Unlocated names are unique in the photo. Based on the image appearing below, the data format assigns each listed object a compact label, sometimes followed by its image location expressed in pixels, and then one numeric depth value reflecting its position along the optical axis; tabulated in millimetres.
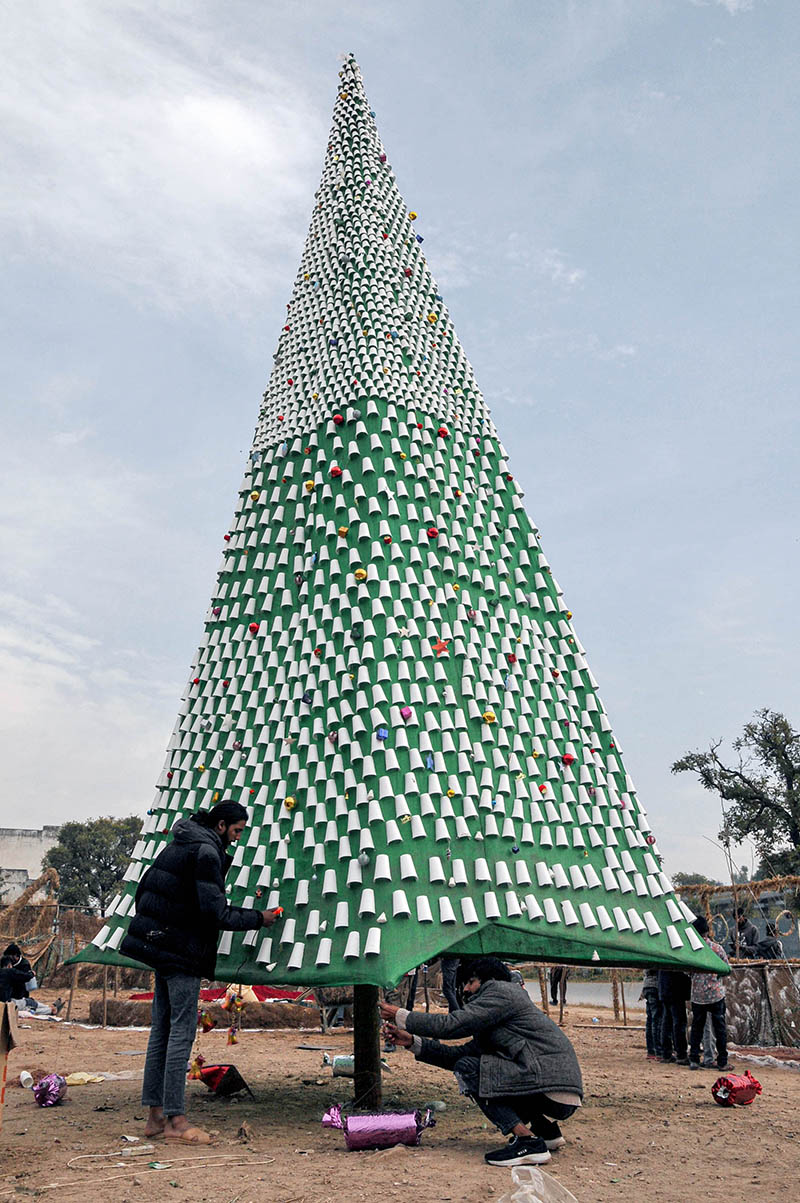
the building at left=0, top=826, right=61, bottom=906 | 62656
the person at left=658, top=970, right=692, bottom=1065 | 10859
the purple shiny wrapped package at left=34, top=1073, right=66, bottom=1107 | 6793
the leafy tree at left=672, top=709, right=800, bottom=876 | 32344
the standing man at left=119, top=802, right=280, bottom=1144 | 5176
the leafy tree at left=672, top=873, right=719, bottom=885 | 66125
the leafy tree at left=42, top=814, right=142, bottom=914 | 56438
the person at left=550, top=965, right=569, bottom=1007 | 17109
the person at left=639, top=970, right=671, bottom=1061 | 11508
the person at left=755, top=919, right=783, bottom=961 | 13281
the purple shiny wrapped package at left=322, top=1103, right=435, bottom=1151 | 5109
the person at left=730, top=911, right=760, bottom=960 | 13344
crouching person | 4879
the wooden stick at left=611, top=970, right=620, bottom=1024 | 17088
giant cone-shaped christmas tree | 5707
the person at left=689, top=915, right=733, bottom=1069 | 9266
